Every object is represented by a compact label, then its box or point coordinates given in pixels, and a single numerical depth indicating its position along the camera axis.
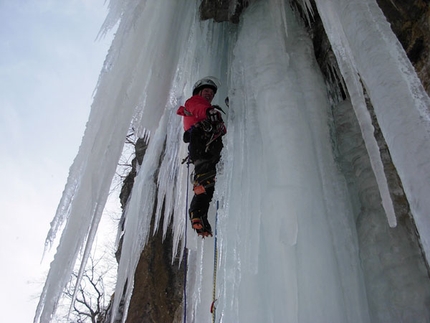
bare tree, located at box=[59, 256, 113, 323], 8.82
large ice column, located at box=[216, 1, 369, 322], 1.56
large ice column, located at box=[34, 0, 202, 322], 2.12
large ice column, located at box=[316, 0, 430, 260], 1.08
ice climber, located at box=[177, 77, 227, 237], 2.53
